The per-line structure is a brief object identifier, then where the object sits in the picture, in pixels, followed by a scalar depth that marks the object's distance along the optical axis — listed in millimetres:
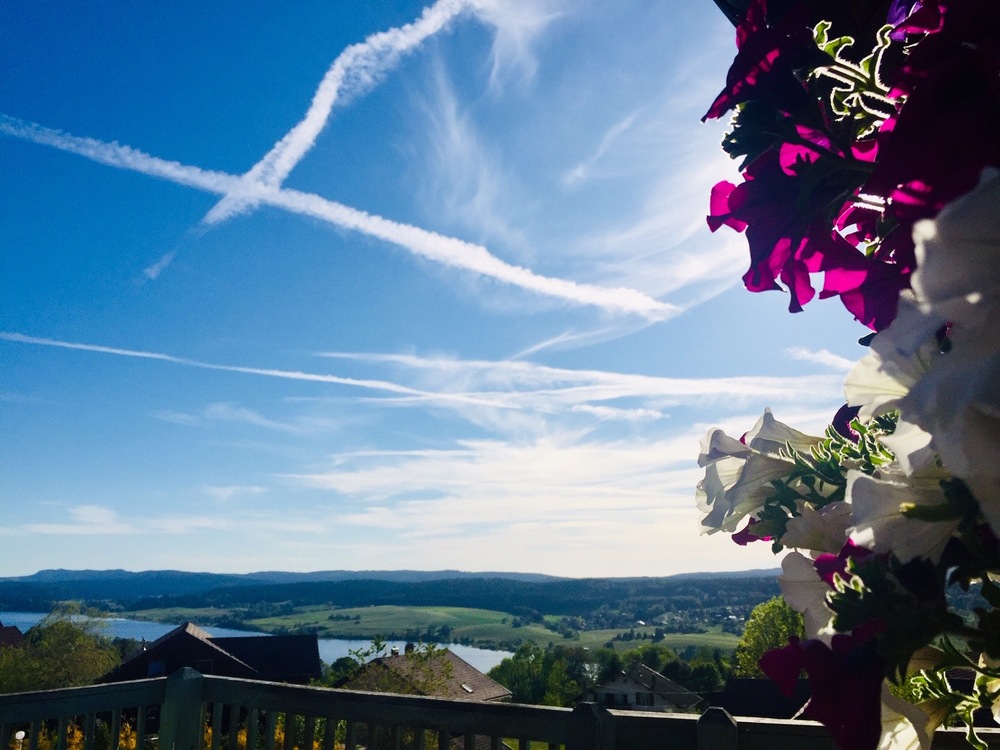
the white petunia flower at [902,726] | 530
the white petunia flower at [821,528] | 530
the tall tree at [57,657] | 24266
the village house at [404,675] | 17031
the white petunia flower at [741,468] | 643
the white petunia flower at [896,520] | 405
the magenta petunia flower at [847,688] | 435
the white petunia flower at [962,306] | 326
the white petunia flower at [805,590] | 535
